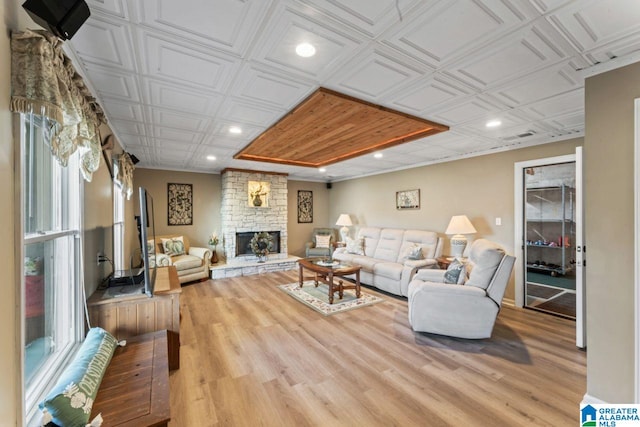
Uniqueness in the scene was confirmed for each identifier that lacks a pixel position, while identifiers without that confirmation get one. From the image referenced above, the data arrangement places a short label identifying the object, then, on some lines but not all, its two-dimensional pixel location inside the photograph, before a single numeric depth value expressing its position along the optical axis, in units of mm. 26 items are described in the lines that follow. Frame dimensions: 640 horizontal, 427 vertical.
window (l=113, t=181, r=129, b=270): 3219
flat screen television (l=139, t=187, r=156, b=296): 2086
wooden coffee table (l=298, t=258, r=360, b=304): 4020
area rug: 3760
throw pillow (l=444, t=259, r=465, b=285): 3018
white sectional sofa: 4316
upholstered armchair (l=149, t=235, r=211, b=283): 4949
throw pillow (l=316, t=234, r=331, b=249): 7195
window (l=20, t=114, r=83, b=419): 1314
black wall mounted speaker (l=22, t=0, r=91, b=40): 982
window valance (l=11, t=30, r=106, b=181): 977
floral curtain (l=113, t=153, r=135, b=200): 3050
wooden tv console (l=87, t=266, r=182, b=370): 2002
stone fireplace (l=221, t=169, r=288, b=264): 5938
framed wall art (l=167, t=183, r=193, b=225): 5805
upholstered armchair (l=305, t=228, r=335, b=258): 7000
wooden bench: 1232
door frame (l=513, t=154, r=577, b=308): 3807
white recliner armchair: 2752
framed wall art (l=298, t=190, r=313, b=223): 7532
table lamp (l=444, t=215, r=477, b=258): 4172
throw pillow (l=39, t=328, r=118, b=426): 1105
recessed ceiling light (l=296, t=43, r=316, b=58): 1589
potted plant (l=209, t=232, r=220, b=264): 5887
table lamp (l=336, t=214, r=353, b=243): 6786
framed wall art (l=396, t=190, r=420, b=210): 5363
